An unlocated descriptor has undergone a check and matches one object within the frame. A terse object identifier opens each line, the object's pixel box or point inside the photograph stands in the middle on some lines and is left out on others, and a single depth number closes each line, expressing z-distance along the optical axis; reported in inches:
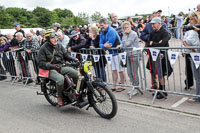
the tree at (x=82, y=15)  4445.9
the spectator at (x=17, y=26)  415.8
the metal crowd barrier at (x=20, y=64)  345.3
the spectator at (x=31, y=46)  331.3
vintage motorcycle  179.9
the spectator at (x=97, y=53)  268.5
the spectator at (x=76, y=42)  279.1
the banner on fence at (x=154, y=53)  210.5
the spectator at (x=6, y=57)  382.6
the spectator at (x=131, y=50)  237.9
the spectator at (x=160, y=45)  214.1
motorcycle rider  200.8
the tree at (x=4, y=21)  3137.3
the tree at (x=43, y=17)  4296.3
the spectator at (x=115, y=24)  325.8
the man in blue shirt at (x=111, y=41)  251.6
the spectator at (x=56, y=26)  394.3
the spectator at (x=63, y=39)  318.0
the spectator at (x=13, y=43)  376.0
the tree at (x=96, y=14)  4347.0
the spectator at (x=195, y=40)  197.3
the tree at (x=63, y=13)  5161.4
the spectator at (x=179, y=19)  612.3
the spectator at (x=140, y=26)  641.6
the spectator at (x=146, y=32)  290.5
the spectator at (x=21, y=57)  349.7
